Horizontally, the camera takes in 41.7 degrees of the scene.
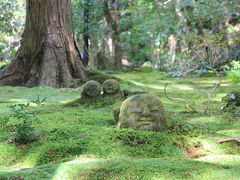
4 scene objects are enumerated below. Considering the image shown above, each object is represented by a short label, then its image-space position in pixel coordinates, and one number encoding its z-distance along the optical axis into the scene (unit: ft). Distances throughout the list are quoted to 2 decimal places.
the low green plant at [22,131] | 13.42
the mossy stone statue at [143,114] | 14.37
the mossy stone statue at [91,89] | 23.52
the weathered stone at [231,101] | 21.17
